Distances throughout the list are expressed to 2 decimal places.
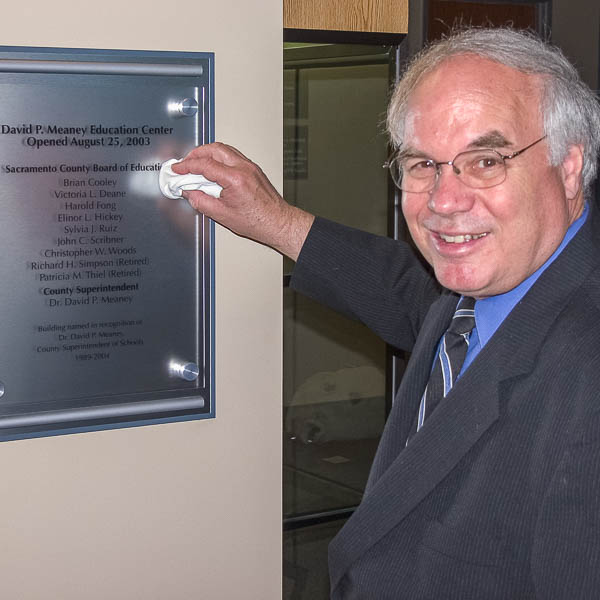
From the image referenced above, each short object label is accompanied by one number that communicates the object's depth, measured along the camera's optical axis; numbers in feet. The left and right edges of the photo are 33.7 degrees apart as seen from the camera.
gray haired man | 4.60
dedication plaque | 5.60
